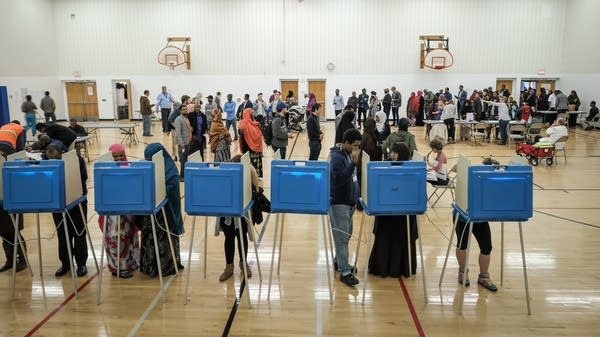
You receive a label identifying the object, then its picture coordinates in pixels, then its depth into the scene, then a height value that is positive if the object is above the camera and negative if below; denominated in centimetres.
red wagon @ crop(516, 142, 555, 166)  1126 -119
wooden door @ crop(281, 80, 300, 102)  2216 +75
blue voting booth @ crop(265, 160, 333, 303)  431 -74
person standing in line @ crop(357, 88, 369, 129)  1942 -1
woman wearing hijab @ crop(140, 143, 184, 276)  502 -125
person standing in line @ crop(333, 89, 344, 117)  1933 +4
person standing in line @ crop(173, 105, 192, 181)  923 -45
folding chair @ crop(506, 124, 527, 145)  1345 -88
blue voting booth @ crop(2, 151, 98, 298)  440 -71
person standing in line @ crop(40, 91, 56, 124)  1744 +3
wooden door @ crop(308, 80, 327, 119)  2208 +69
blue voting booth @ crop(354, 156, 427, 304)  427 -75
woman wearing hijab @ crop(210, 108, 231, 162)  823 -56
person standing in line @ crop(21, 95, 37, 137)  1541 -19
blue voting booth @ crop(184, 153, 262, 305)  422 -74
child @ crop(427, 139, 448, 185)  728 -104
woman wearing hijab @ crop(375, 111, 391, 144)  863 -42
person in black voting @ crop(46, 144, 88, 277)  511 -135
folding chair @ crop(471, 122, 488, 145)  1533 -101
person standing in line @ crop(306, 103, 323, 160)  882 -50
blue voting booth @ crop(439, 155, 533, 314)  409 -77
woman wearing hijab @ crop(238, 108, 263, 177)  822 -53
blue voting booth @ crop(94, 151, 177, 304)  433 -73
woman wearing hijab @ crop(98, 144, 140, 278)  504 -141
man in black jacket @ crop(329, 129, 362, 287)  475 -90
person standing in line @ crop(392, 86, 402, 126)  1956 +9
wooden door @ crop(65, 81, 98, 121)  2266 +30
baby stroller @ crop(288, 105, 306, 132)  1803 -48
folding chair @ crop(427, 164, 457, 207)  729 -157
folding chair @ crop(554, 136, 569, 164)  1139 -102
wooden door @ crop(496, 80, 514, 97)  2198 +78
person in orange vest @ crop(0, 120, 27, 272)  513 -137
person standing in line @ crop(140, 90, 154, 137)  1655 -25
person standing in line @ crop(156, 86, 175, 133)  1714 +8
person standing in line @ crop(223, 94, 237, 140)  1585 -28
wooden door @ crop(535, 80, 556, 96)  2211 +70
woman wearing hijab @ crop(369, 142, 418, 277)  496 -146
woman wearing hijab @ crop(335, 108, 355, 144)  779 -27
